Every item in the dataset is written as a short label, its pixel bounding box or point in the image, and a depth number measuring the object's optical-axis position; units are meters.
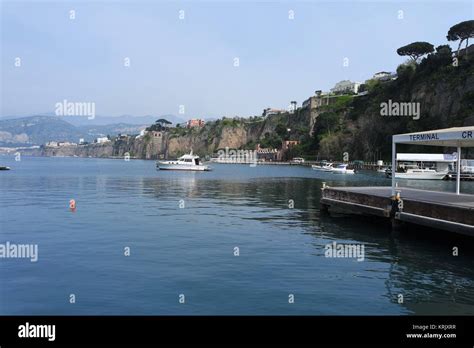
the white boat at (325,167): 141.35
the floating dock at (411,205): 24.78
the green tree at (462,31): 163.00
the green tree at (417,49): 189.75
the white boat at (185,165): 136.12
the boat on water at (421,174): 102.00
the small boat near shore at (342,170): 126.19
